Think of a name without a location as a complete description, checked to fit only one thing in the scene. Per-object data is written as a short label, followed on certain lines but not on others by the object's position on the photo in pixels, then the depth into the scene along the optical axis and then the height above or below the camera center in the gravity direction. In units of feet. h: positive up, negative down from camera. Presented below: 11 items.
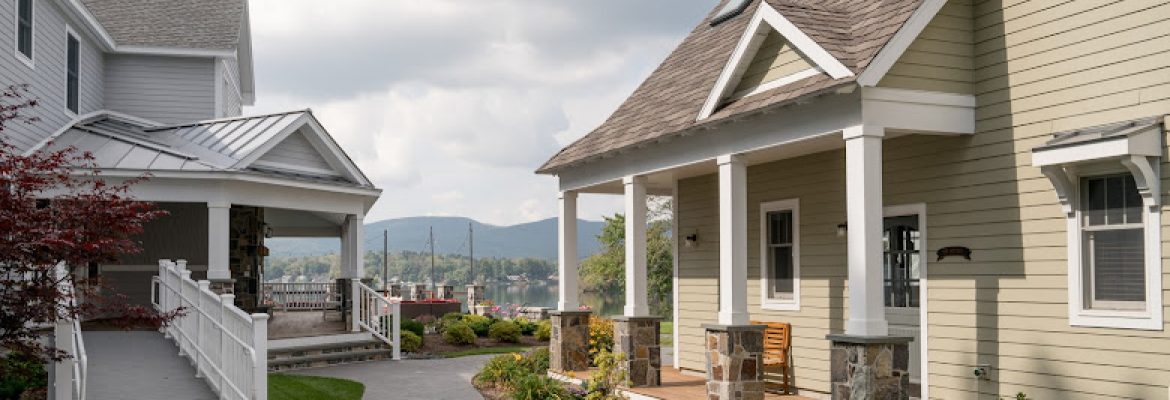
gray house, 55.47 +6.73
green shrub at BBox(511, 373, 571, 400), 43.64 -6.36
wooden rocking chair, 42.14 -4.54
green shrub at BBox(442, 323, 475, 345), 75.66 -6.92
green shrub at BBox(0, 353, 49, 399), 33.27 -4.56
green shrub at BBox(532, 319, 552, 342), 83.05 -7.46
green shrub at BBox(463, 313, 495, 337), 80.78 -6.61
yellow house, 29.14 +1.66
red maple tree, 29.94 +0.05
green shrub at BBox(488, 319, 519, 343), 79.97 -7.09
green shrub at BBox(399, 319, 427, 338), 74.13 -6.20
